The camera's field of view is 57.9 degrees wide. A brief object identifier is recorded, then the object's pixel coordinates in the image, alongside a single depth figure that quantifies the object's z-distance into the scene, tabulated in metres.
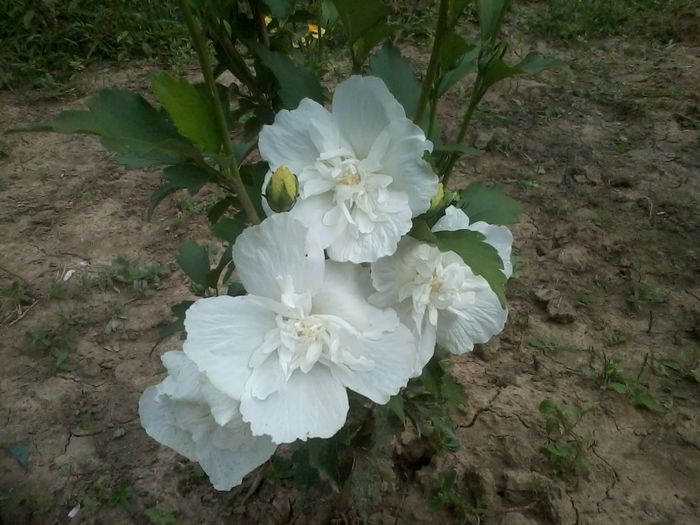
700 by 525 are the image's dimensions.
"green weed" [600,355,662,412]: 0.67
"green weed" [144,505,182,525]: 0.57
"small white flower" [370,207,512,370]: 0.31
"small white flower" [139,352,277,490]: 0.30
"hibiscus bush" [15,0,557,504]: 0.29
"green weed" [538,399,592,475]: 0.61
